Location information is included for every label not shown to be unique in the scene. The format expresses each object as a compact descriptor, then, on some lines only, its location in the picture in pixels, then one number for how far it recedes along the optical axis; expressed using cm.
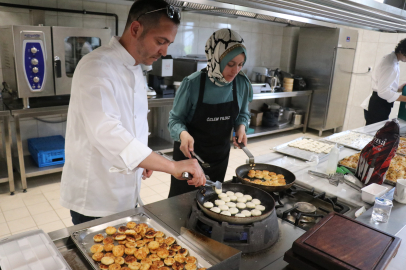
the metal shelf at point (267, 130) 574
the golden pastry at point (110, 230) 124
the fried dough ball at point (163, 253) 114
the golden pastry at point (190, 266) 108
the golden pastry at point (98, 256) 108
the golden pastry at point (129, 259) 111
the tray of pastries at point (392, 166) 197
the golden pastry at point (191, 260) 110
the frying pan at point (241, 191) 121
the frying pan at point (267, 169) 161
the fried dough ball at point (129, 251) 115
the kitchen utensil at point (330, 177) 192
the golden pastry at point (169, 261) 111
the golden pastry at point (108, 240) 118
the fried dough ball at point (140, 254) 114
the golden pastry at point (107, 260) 107
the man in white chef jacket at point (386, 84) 411
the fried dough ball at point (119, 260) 110
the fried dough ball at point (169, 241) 120
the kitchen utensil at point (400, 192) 170
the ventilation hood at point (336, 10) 178
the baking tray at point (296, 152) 239
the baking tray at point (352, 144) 267
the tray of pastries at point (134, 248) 109
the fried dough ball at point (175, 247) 117
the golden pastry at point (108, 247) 114
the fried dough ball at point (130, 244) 118
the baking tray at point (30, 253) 97
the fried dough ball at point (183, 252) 114
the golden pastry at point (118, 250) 113
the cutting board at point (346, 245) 106
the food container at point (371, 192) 166
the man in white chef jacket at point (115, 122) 124
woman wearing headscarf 208
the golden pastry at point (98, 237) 119
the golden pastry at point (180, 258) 112
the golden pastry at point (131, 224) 129
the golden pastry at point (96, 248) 112
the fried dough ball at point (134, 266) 108
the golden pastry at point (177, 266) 109
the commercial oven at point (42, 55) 318
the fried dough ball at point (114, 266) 106
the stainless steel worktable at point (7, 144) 318
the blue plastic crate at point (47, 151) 357
